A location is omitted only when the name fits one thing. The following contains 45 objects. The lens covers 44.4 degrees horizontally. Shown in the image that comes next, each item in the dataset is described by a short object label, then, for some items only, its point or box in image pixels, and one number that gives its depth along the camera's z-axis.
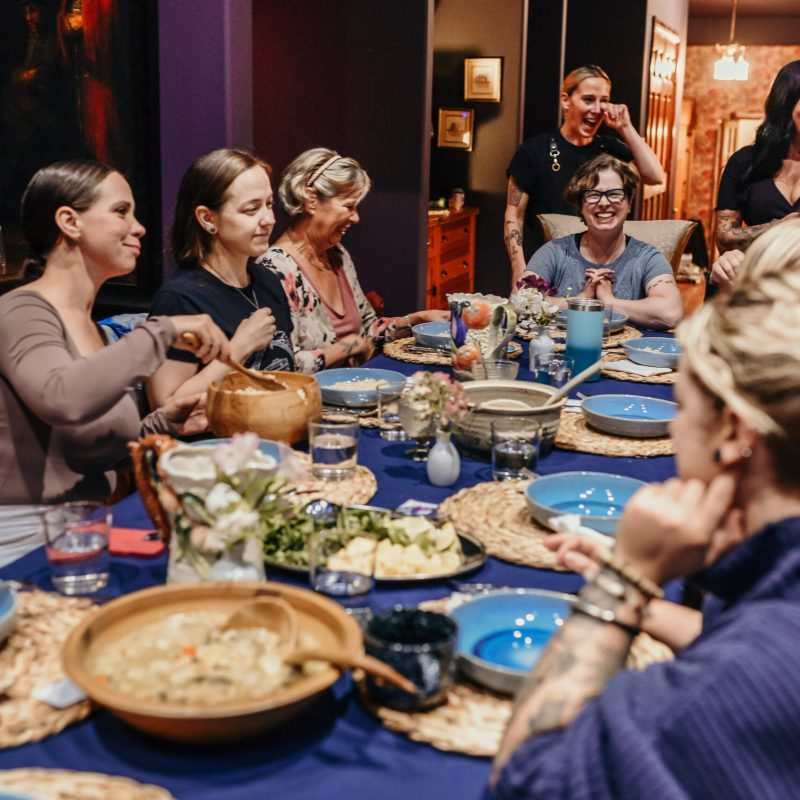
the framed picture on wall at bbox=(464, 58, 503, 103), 6.89
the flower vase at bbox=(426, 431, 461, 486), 1.82
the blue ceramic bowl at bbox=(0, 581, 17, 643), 1.17
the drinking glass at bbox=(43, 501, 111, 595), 1.37
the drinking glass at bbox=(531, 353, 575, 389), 2.58
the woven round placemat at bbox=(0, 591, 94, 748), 1.02
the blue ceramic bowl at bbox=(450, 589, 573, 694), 1.17
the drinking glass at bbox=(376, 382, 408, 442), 2.17
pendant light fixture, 11.04
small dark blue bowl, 1.04
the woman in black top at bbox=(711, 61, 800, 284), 3.80
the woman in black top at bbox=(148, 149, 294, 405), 2.61
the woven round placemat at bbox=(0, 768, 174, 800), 0.88
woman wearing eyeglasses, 3.63
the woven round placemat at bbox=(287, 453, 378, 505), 1.73
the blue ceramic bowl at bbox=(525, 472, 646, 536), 1.70
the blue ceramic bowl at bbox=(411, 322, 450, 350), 3.14
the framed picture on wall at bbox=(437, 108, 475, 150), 7.09
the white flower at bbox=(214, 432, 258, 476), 1.23
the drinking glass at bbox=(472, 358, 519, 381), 2.44
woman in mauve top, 1.78
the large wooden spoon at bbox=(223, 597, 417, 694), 1.00
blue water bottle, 2.62
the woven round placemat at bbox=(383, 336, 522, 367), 2.99
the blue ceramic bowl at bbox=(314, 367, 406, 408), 2.35
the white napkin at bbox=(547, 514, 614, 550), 1.48
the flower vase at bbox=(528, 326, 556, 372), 2.69
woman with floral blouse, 3.12
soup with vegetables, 1.00
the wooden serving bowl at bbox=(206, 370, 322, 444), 1.90
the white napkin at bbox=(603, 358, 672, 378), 2.83
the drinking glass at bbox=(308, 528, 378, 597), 1.26
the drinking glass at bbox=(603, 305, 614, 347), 3.39
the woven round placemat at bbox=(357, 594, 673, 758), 1.00
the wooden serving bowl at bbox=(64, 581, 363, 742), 0.93
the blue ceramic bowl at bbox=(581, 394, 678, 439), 2.16
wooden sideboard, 6.20
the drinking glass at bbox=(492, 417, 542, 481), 1.86
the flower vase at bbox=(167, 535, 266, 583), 1.24
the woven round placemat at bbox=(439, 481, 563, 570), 1.49
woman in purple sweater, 0.73
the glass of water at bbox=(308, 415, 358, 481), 1.80
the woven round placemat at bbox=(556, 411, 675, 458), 2.07
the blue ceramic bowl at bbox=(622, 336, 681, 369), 2.91
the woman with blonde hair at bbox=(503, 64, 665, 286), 4.98
